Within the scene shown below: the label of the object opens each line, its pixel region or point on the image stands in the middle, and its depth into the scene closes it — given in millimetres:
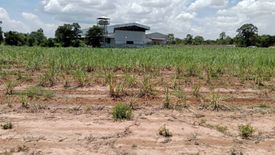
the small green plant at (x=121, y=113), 6629
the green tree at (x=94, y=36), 57756
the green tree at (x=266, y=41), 76438
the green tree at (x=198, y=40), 86312
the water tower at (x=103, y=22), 62969
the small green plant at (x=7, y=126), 5973
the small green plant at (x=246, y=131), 5926
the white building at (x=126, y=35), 65125
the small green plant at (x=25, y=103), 7383
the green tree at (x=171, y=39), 91450
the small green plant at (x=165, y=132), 5809
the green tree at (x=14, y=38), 57969
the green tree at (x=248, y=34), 78750
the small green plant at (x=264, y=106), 7945
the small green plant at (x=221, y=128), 6117
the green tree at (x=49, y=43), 56188
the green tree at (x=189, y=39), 87150
